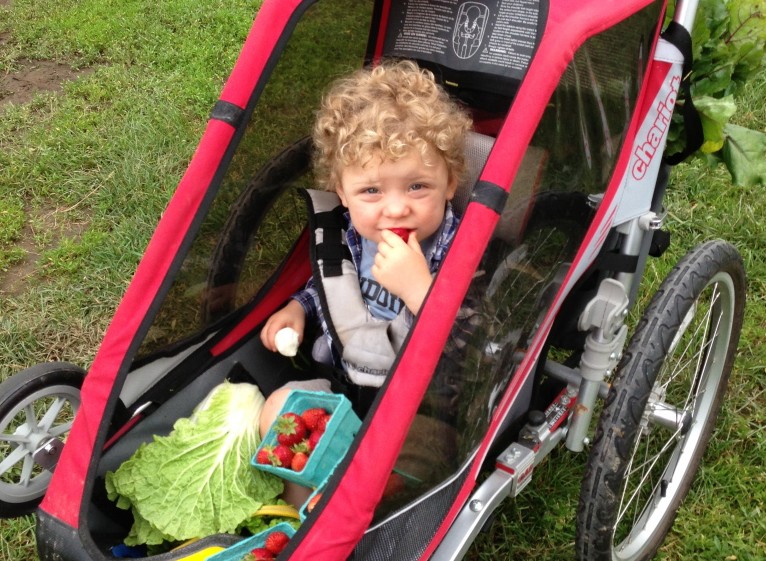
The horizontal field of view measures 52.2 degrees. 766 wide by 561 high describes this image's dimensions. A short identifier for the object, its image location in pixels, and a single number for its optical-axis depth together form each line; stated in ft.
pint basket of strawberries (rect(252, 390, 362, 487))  5.06
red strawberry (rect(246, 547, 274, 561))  4.71
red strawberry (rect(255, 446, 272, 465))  5.34
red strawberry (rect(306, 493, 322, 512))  4.88
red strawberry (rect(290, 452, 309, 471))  5.19
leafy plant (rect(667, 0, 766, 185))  5.90
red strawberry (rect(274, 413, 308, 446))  5.31
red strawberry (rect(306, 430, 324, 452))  5.29
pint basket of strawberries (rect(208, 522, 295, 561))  4.67
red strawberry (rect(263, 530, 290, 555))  4.77
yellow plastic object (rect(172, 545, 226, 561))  4.74
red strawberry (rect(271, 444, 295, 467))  5.29
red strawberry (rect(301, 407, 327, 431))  5.32
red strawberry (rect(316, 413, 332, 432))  5.29
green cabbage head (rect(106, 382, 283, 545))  5.17
